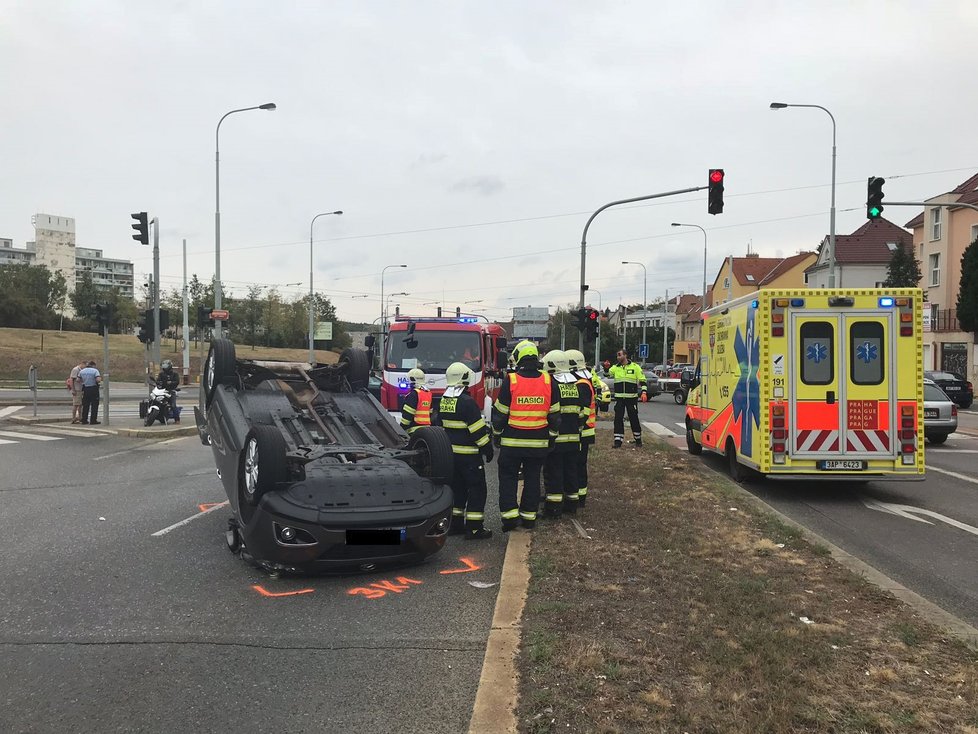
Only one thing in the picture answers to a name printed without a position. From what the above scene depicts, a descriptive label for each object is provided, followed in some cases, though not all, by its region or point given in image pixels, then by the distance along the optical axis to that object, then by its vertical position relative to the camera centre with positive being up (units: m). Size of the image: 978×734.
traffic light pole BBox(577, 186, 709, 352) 19.63 +3.82
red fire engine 14.65 +0.01
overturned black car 5.52 -1.00
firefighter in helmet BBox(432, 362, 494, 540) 7.09 -0.85
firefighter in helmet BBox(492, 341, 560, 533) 7.21 -0.70
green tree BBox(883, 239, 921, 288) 40.19 +4.39
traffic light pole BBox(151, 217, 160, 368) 21.64 +3.22
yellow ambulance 9.16 -0.32
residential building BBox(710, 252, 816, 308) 66.53 +7.35
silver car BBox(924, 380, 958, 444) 15.47 -1.18
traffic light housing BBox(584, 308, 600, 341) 21.41 +0.82
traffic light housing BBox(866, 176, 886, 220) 18.20 +3.69
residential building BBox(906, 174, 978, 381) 39.66 +4.50
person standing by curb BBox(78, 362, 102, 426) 18.78 -1.02
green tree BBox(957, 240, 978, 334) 36.53 +3.05
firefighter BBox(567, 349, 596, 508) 8.01 -0.50
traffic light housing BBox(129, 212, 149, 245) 22.12 +3.43
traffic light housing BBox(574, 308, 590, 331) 21.30 +0.94
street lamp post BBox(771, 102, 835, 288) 23.70 +4.10
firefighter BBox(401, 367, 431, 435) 8.09 -0.60
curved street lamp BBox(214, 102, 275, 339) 27.67 +4.35
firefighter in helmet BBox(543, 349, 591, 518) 7.71 -0.83
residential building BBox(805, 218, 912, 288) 52.38 +6.72
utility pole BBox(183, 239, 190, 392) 39.28 -0.35
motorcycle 18.27 -1.34
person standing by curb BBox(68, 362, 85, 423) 19.12 -1.02
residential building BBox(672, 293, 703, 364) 82.19 +3.29
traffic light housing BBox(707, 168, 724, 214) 18.20 +3.79
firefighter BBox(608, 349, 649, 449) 14.12 -0.71
